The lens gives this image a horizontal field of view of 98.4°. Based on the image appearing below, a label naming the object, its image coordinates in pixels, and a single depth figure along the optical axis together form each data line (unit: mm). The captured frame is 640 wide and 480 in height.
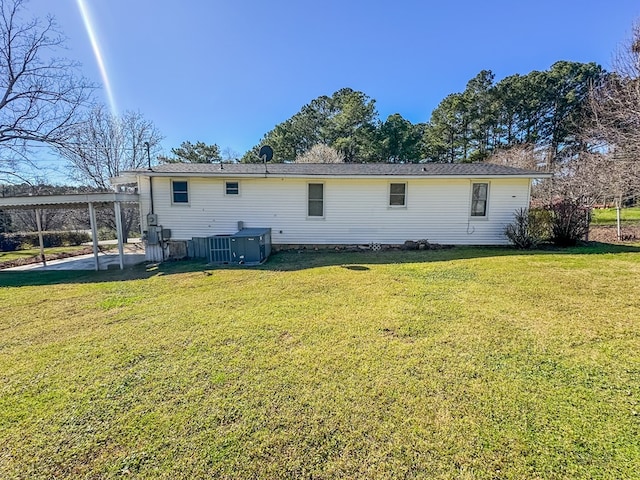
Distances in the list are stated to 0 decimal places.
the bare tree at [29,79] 11953
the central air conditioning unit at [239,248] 8188
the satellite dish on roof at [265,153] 10688
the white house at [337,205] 9680
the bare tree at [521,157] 20875
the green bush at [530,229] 9219
